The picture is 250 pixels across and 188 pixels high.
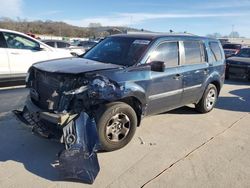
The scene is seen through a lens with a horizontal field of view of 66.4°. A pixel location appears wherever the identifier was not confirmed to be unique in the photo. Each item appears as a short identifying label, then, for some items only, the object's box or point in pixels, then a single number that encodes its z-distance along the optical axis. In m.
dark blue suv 2.70
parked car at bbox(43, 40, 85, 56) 11.75
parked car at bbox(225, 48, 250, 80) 8.19
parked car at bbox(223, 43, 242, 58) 13.47
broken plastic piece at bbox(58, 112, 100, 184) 2.40
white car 5.44
